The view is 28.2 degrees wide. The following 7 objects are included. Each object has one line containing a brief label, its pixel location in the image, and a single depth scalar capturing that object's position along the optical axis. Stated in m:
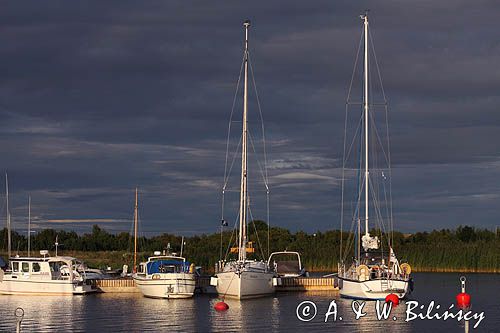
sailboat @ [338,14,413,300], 65.38
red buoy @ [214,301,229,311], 63.33
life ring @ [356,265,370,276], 66.19
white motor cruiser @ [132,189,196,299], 72.56
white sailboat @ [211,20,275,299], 69.12
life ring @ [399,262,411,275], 67.80
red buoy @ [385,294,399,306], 64.50
